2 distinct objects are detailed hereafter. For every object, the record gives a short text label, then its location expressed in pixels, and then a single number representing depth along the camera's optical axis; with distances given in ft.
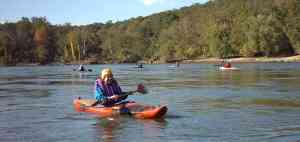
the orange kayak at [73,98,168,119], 66.97
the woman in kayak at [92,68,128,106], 70.69
